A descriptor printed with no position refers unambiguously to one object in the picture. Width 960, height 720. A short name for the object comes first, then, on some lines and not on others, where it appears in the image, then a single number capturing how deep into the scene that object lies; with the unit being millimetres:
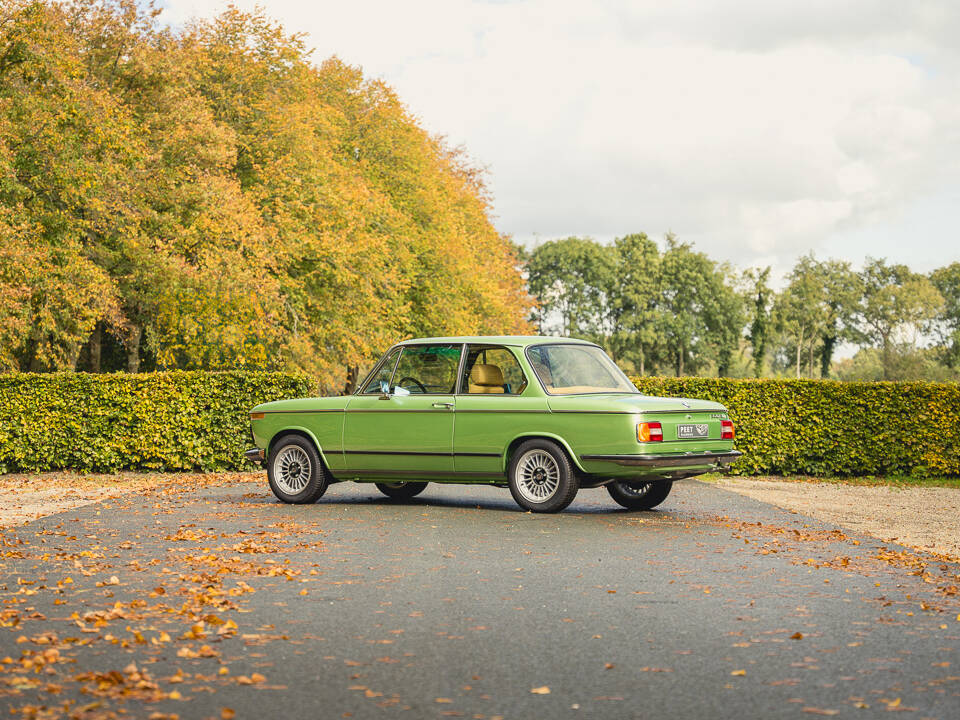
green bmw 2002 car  12094
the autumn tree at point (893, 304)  99500
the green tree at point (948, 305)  97812
